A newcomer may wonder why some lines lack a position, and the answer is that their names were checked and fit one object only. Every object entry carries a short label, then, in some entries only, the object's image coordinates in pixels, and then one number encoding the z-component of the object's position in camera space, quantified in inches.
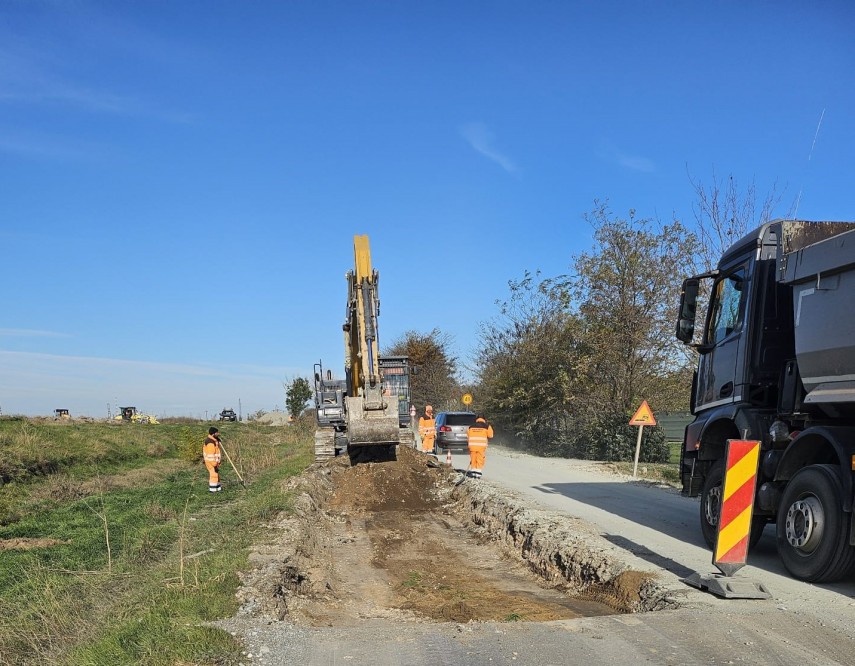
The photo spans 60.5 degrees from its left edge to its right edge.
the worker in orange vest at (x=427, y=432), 995.9
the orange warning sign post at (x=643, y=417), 770.2
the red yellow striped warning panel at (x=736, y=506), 277.9
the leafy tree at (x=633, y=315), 1068.5
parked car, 1048.2
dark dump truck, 273.3
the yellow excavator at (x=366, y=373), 661.9
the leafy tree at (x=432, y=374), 2331.4
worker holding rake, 732.0
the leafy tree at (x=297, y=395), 2615.7
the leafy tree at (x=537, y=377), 1197.1
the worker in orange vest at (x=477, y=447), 697.0
